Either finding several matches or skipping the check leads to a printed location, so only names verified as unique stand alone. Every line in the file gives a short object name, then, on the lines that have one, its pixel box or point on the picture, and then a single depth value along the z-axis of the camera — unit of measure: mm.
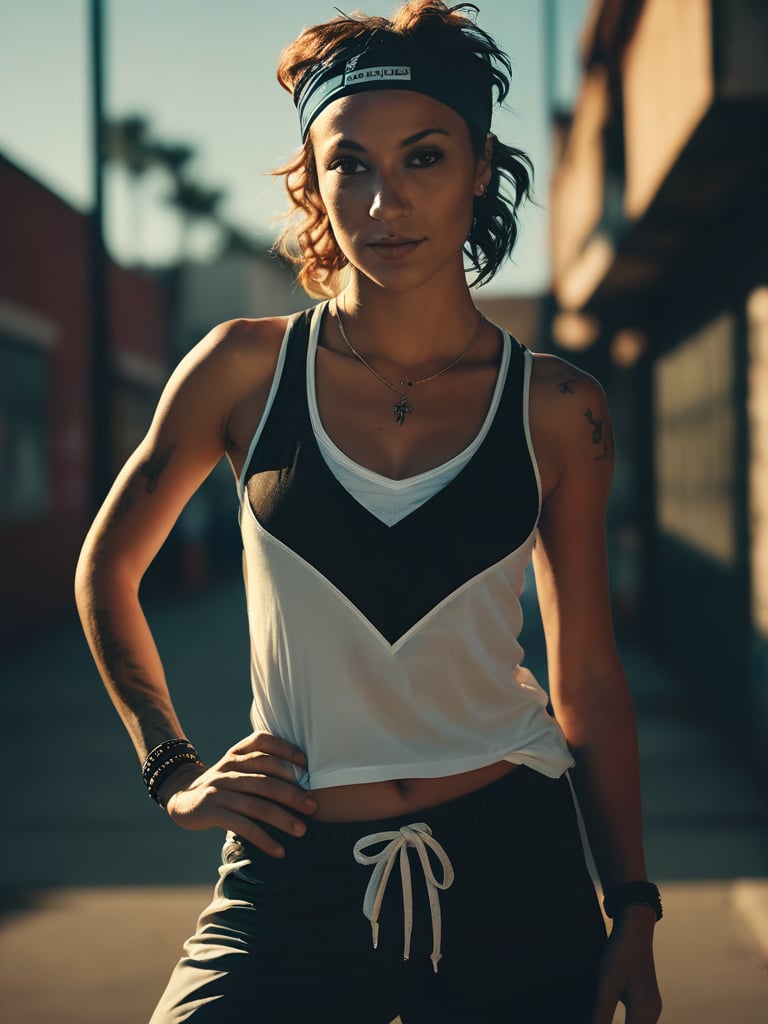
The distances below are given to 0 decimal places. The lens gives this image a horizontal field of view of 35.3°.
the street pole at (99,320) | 11938
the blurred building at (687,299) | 5730
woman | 1709
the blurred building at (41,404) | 11836
